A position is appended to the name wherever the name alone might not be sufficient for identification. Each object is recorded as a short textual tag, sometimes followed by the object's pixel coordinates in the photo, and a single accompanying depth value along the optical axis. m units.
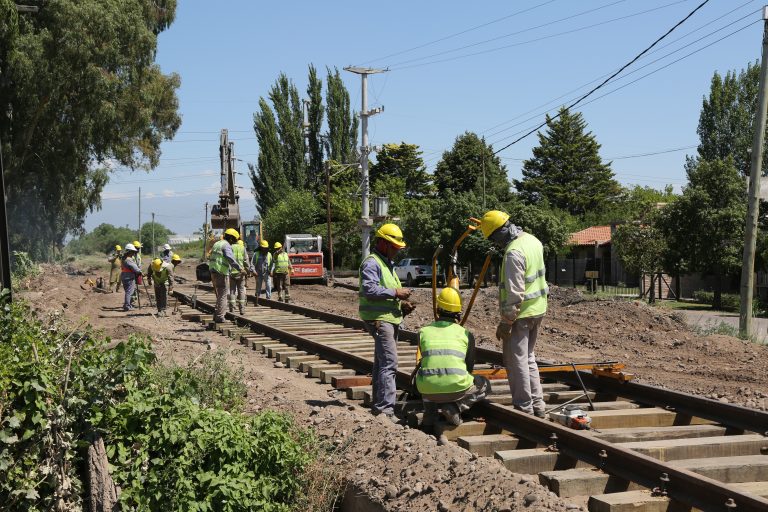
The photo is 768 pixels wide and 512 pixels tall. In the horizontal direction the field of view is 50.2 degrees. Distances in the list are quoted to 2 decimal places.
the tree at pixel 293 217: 68.94
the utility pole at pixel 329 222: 54.66
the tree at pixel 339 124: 77.12
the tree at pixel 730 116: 73.81
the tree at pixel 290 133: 76.50
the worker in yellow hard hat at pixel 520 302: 7.23
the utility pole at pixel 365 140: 39.08
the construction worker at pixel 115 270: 27.02
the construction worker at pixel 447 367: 7.15
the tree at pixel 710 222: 32.84
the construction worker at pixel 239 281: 19.28
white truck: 47.62
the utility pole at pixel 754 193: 18.06
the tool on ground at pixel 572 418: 7.05
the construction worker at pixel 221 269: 16.88
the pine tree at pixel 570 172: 81.44
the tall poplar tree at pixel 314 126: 77.25
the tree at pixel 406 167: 76.56
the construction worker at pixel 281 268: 24.77
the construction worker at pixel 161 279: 19.58
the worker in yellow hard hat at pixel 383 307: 7.82
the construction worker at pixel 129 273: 21.67
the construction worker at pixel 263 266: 24.44
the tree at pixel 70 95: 34.41
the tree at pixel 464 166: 74.12
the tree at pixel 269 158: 76.19
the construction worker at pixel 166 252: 25.95
